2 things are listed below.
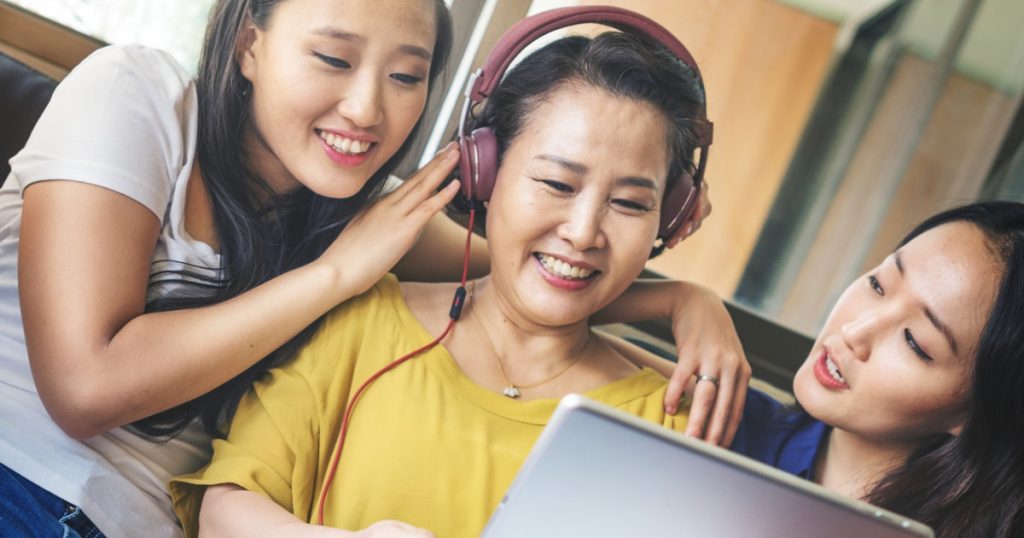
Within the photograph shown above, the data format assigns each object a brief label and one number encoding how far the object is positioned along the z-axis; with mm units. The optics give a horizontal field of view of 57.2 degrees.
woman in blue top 1194
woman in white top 1054
